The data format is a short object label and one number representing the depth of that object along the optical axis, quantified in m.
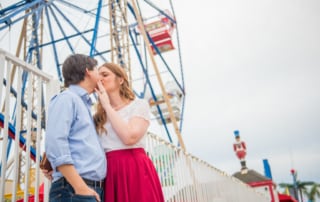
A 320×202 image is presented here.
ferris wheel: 10.56
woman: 1.67
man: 1.36
